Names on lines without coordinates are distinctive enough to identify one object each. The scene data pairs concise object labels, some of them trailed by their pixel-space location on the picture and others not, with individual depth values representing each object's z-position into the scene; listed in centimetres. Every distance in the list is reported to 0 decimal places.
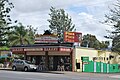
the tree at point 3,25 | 5753
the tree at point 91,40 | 8201
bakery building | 3353
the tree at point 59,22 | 7746
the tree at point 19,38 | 5847
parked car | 3231
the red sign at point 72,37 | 3838
